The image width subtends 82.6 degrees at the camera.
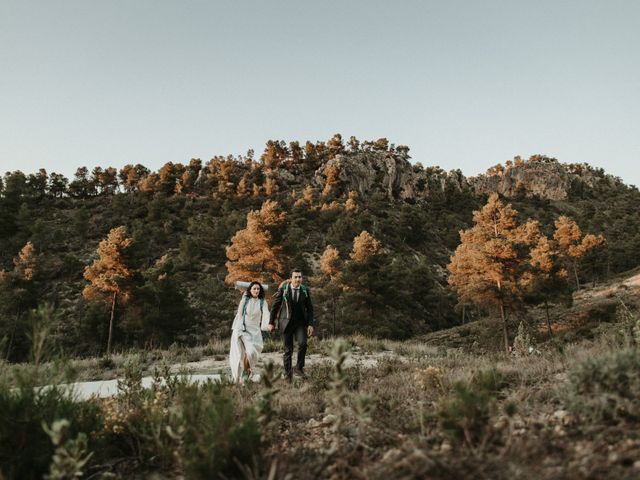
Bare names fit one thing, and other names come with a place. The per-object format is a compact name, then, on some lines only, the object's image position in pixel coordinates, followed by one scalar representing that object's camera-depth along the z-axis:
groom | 7.30
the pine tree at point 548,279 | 27.64
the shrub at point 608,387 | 2.66
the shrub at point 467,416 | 2.65
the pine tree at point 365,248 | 28.94
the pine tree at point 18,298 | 27.23
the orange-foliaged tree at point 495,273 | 23.58
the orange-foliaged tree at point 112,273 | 24.78
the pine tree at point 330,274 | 30.31
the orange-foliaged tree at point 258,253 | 26.11
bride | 7.15
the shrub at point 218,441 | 2.37
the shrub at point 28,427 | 2.55
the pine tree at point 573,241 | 47.97
